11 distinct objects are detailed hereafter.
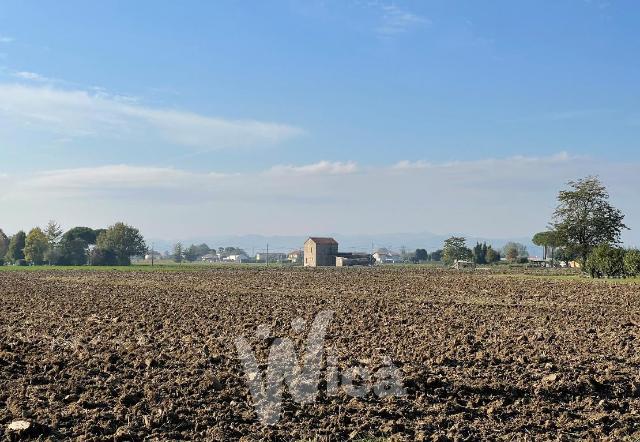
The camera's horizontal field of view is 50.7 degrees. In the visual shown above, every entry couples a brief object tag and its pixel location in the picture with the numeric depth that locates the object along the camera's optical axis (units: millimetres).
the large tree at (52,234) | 154875
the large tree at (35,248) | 143125
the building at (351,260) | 151250
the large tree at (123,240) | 155688
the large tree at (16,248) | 155000
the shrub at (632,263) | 58188
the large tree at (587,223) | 77250
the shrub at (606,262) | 61031
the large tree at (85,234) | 164675
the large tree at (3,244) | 159875
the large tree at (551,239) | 77875
